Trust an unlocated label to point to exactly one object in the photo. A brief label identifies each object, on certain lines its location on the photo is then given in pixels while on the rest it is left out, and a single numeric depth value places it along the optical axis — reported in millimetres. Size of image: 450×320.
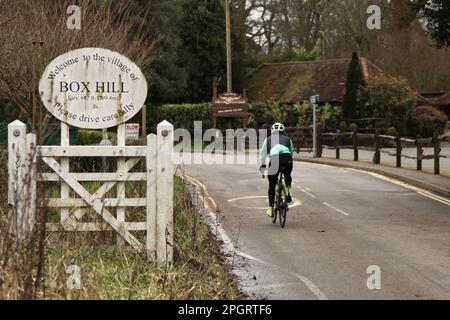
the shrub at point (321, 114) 45594
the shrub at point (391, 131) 43216
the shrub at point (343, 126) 44719
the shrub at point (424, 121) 45656
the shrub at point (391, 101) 44781
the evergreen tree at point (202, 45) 52312
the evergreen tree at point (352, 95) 45500
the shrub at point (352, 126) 44281
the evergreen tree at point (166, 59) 43906
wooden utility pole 43500
